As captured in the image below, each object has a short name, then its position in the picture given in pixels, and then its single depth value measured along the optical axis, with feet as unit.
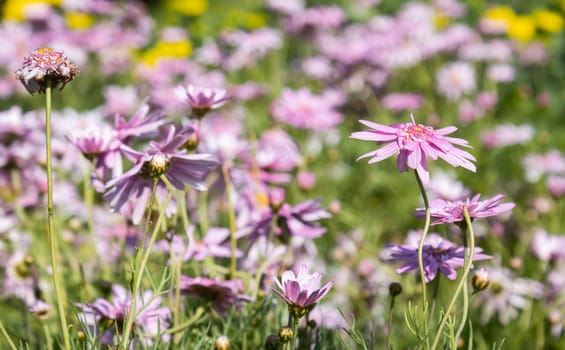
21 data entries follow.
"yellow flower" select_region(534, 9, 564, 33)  31.73
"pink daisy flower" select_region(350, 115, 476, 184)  6.76
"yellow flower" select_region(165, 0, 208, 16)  39.32
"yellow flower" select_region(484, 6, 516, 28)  30.81
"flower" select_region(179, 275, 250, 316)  8.61
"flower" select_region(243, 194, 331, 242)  9.95
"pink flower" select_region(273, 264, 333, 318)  6.75
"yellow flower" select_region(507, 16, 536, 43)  31.65
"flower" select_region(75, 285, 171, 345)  8.59
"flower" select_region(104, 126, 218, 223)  7.62
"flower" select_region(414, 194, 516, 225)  6.88
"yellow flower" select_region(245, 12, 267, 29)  35.63
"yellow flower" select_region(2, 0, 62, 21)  39.22
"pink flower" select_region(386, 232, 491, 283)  7.57
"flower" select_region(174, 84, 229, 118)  8.91
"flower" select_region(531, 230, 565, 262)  13.20
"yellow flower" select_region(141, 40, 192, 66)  31.85
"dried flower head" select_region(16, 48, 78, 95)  6.57
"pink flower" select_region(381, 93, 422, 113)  22.61
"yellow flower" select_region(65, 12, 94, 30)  38.91
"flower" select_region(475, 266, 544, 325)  13.32
